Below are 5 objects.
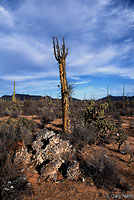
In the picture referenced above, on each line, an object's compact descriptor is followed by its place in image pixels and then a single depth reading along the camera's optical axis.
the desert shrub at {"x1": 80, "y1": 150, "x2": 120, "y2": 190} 3.71
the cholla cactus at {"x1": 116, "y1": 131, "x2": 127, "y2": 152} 6.04
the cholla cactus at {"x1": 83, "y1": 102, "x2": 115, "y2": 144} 7.31
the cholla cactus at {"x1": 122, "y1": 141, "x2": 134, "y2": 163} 5.84
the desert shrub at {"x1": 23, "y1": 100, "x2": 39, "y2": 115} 16.26
